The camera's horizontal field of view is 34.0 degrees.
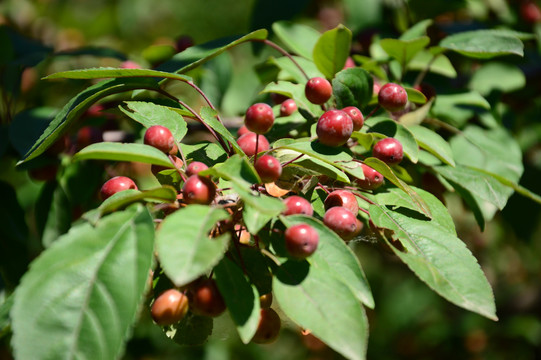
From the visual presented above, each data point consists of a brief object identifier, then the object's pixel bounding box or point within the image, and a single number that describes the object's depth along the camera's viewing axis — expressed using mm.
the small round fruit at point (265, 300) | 287
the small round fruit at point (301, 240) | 257
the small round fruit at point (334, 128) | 289
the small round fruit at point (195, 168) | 276
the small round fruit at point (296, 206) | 273
